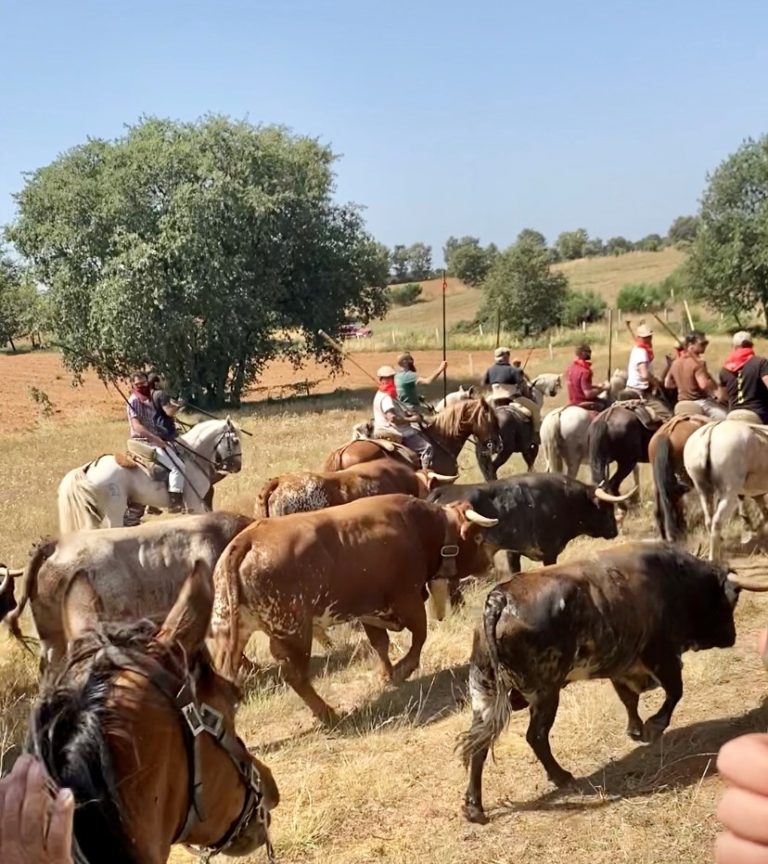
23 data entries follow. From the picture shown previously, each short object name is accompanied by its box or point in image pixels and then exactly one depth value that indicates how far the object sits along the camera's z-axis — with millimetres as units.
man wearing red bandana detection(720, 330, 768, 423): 11078
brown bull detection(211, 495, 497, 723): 6621
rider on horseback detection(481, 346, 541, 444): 15531
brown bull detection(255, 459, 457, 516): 8883
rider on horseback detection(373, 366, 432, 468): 12016
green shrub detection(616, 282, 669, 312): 52906
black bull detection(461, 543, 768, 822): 5203
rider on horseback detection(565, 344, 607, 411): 14055
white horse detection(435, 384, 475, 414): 15180
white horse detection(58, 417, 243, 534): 10445
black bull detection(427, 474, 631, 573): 8875
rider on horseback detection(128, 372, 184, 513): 11258
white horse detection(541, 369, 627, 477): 13367
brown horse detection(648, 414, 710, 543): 10445
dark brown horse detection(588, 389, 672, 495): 12203
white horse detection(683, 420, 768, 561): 9891
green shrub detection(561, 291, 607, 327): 49375
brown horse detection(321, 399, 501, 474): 12453
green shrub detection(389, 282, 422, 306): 78062
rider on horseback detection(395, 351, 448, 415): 13086
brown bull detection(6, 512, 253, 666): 7098
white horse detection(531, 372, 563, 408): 19625
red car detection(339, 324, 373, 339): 34331
